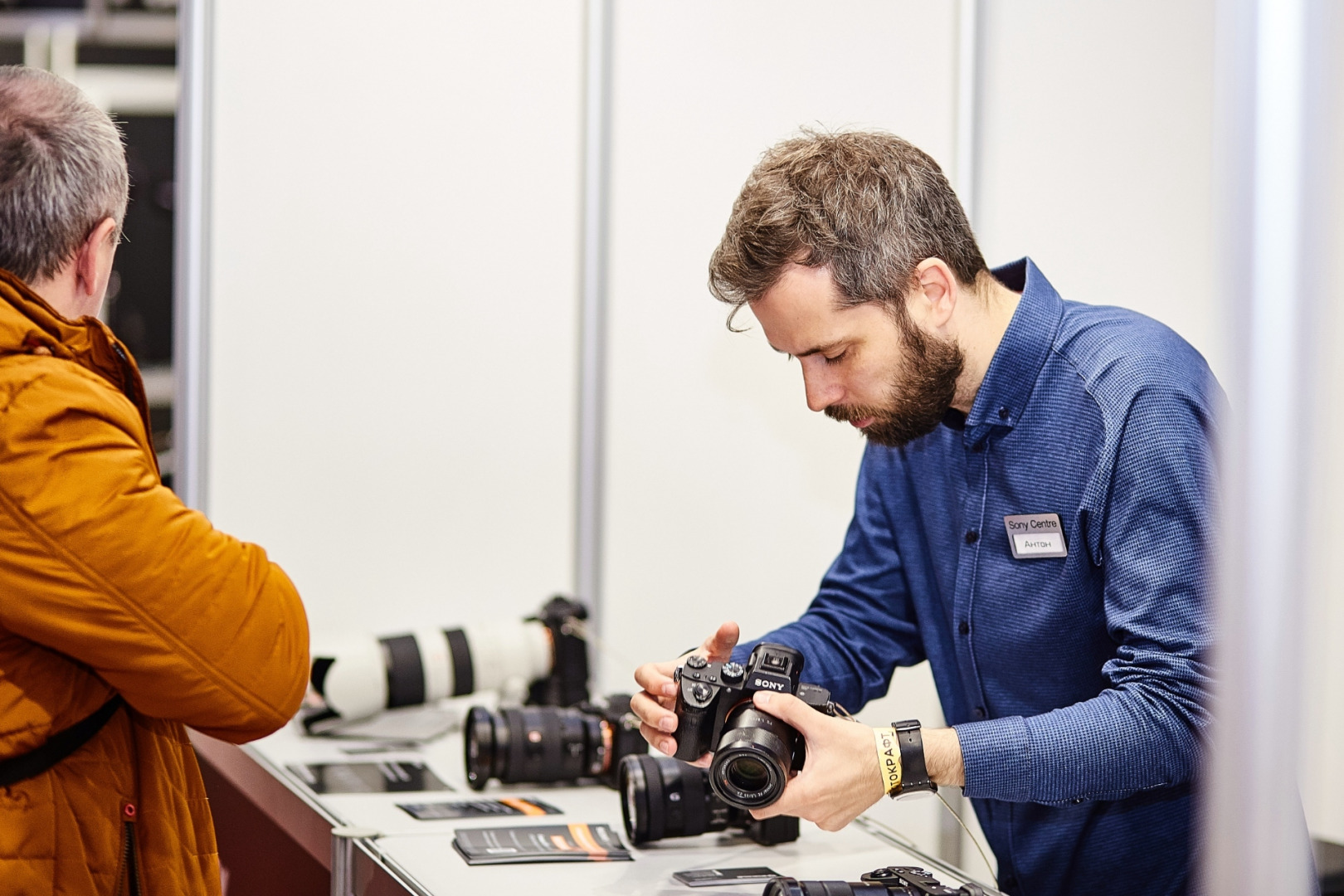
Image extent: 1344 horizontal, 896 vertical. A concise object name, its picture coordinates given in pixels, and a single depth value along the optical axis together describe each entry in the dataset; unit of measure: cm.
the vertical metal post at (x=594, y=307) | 287
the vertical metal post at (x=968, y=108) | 254
